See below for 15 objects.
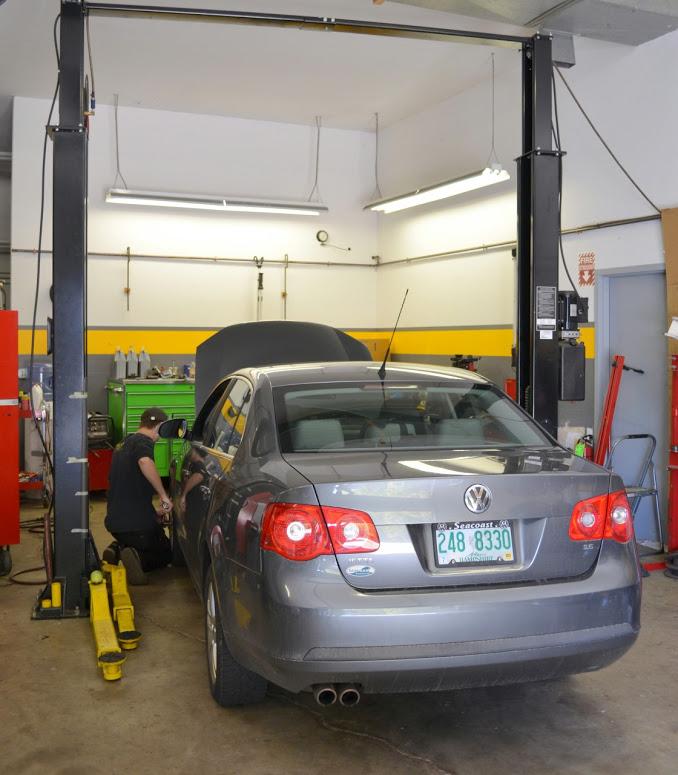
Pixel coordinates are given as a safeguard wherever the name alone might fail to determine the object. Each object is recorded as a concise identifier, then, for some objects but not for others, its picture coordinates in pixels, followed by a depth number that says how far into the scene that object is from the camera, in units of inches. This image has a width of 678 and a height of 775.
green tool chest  333.7
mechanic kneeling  203.9
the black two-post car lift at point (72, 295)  179.3
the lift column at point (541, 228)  202.5
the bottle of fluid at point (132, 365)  359.1
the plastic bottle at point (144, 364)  363.6
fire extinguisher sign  274.8
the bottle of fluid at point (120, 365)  359.3
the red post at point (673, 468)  233.3
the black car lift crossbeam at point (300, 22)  182.3
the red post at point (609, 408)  256.5
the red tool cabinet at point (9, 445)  207.8
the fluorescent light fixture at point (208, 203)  358.6
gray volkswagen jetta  98.7
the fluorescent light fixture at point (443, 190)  301.1
